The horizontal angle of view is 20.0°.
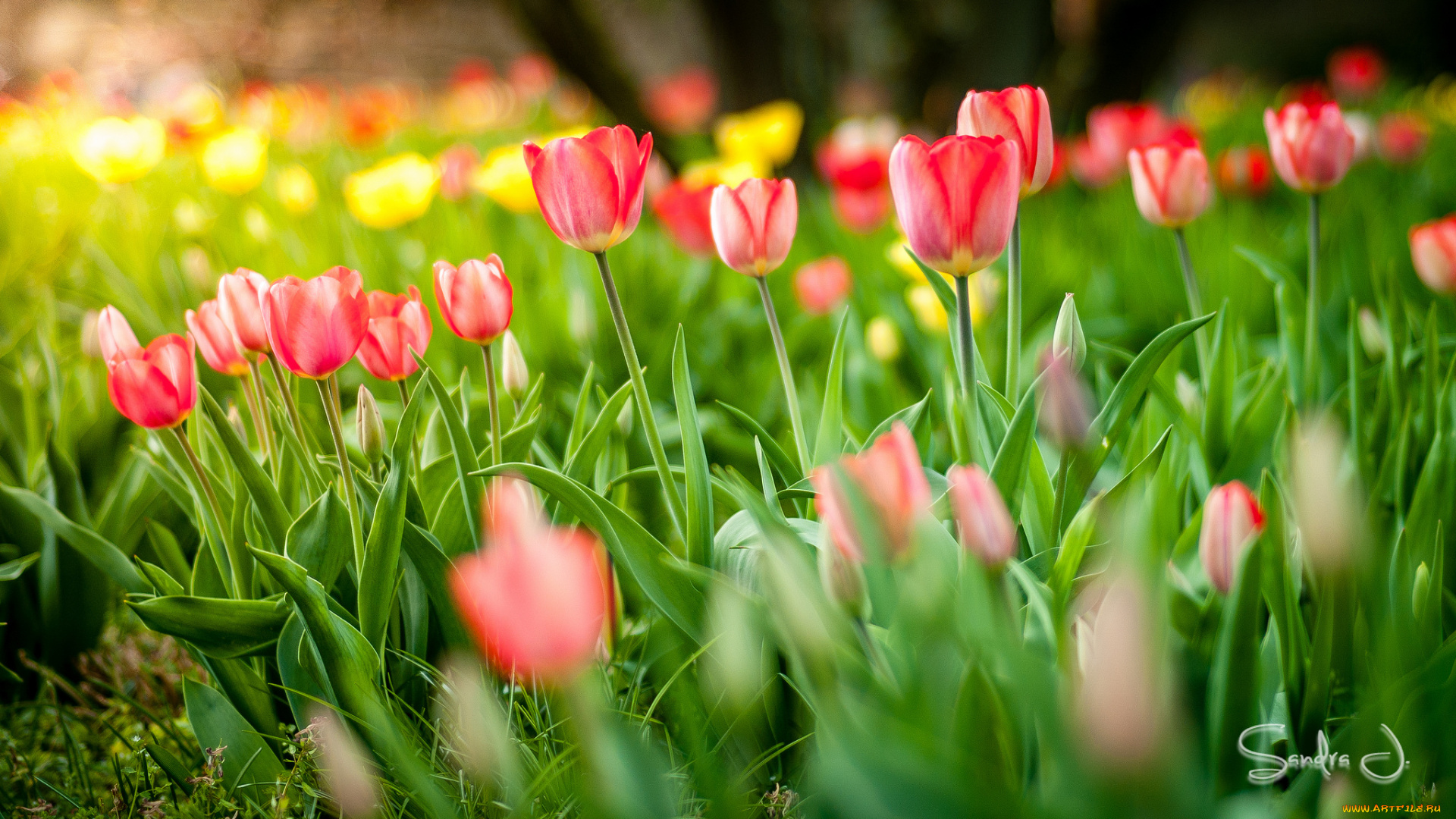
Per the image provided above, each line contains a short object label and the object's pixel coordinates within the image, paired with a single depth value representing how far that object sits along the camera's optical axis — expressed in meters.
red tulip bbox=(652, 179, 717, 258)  2.67
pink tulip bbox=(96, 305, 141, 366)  1.96
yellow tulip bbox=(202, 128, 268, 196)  3.43
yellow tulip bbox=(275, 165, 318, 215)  3.53
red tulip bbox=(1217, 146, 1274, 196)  3.60
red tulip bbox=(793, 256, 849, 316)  2.52
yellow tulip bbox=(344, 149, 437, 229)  2.88
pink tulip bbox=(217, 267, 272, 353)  1.94
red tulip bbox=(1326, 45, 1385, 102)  5.78
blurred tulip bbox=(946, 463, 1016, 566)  1.78
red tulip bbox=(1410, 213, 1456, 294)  2.14
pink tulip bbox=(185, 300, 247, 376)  1.98
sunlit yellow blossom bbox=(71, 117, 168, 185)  3.25
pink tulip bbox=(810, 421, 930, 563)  1.77
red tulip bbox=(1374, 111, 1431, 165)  3.88
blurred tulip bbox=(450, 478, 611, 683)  1.71
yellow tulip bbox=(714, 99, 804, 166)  3.39
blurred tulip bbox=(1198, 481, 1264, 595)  1.85
